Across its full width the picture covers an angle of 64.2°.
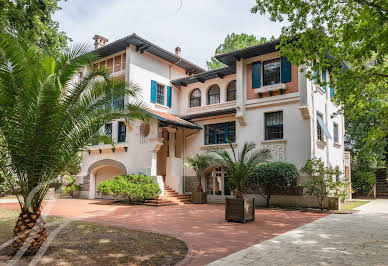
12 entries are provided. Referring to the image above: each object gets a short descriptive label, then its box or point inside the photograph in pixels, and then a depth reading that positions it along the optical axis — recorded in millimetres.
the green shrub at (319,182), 14594
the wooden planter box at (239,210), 10664
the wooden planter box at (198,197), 18188
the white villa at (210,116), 16891
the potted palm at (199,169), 18203
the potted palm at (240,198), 10711
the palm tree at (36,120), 5965
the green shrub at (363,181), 24422
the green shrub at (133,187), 16828
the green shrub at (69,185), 21734
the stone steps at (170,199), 16984
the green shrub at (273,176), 15227
